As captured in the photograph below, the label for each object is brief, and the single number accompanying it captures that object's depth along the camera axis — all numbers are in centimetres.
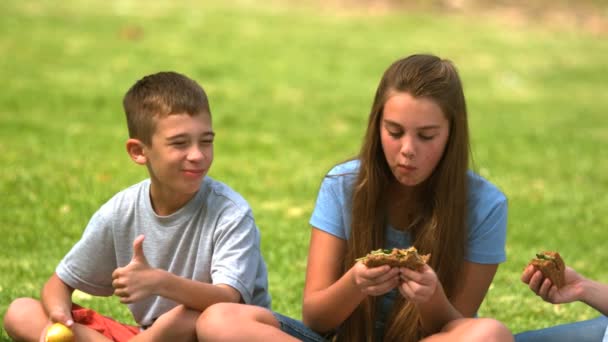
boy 748
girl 716
